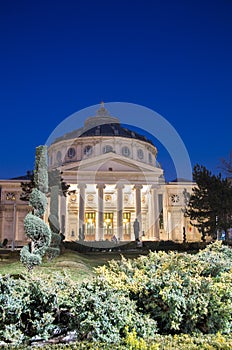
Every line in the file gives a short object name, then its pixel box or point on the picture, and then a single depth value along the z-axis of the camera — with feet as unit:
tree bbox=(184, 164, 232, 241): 107.96
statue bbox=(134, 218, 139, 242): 150.39
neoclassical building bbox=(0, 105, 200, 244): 165.68
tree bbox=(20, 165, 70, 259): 67.82
